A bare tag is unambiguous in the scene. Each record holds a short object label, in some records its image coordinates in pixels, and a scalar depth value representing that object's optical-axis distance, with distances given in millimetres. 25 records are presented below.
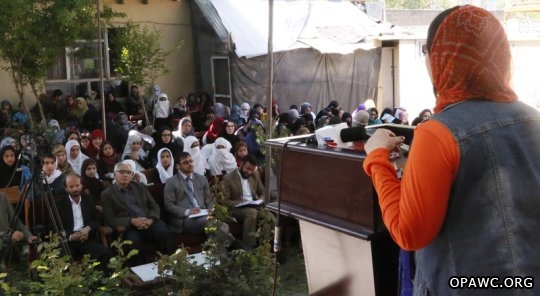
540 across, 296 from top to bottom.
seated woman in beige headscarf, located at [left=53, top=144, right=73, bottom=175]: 6602
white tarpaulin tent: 13281
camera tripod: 4273
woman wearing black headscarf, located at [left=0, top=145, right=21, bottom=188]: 6773
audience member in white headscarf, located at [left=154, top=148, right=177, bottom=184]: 7012
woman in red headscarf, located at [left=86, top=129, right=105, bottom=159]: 8023
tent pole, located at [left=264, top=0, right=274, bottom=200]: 4160
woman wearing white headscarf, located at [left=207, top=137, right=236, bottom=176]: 7840
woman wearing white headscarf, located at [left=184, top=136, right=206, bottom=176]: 7791
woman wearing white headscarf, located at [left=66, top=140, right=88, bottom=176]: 7484
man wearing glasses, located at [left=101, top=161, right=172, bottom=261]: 5457
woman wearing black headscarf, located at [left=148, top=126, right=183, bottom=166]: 8341
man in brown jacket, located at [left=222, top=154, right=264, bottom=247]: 5863
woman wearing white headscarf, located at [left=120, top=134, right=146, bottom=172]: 7719
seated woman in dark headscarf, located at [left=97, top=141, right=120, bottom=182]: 7254
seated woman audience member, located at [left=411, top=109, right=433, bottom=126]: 8786
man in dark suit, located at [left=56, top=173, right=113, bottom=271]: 5098
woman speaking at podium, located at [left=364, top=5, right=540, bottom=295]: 1330
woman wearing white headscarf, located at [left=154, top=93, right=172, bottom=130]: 12058
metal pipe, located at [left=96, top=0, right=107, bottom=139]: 8906
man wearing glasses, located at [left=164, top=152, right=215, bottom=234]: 5715
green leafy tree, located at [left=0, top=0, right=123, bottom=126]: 8195
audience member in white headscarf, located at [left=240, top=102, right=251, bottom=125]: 12633
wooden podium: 1887
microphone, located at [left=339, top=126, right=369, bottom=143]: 1984
